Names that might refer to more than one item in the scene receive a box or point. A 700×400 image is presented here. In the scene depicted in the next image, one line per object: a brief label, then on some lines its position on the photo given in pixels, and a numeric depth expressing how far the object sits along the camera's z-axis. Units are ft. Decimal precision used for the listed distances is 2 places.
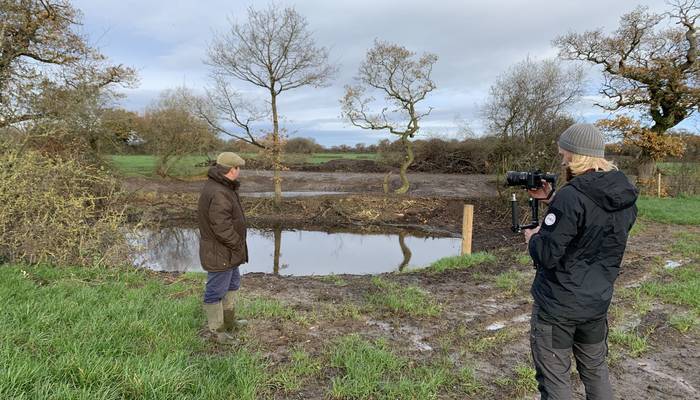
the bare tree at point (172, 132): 74.23
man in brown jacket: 13.35
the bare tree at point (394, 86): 60.70
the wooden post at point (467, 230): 30.53
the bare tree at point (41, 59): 30.17
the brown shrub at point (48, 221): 20.85
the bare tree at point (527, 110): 60.73
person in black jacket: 7.55
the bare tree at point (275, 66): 49.88
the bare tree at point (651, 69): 61.26
